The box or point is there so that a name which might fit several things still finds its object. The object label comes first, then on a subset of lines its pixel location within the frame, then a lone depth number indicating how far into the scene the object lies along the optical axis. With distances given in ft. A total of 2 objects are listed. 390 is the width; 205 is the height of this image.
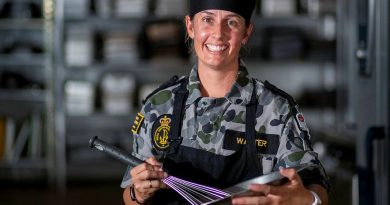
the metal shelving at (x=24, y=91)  23.77
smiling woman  6.74
